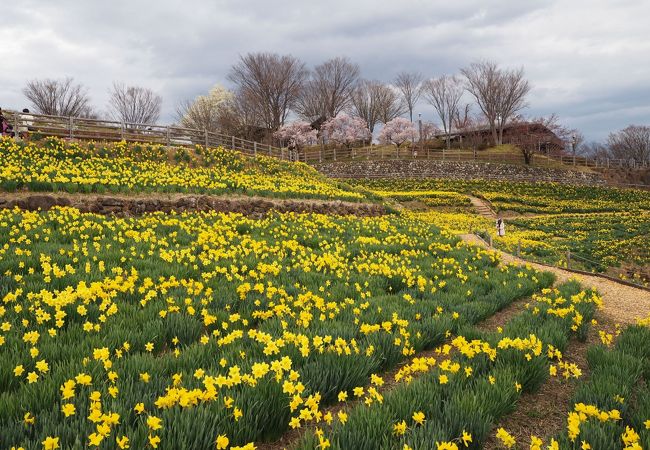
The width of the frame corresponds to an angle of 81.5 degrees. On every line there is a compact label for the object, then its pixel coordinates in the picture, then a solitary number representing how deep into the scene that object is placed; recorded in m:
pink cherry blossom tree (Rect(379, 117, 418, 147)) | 67.56
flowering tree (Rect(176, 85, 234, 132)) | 58.98
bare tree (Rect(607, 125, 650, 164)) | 77.31
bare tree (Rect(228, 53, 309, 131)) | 52.06
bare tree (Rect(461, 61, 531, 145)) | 61.66
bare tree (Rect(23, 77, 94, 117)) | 47.56
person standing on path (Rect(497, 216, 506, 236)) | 18.12
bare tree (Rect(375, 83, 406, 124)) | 73.25
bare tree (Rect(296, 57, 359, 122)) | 63.91
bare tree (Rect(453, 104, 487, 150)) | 64.33
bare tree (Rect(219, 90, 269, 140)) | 53.91
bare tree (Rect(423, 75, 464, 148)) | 73.38
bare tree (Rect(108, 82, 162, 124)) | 55.69
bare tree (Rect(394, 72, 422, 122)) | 76.44
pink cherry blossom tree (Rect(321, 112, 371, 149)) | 62.25
